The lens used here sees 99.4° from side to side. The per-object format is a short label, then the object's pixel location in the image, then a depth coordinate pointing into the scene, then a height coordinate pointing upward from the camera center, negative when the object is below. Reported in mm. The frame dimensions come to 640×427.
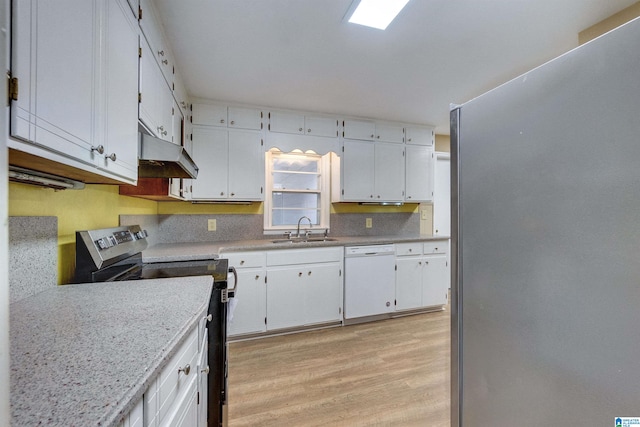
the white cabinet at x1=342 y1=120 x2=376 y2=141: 3256 +1076
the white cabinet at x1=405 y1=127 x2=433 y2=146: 3529 +1085
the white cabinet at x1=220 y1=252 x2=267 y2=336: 2543 -719
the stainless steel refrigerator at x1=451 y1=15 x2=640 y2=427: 553 -63
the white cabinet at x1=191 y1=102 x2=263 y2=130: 2723 +1049
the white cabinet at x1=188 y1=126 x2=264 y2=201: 2725 +553
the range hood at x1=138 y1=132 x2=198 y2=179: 1334 +315
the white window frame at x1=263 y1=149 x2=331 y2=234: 3215 +289
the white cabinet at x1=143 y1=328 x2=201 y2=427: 642 -486
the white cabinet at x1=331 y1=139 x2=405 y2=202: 3252 +565
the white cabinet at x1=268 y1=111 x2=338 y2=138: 2977 +1059
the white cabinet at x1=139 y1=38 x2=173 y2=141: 1367 +697
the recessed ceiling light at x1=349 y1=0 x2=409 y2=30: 1480 +1181
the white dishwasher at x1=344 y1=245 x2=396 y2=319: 2932 -691
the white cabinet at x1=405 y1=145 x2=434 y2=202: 3533 +592
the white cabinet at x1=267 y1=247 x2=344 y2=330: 2664 -705
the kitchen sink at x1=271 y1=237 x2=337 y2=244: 3060 -260
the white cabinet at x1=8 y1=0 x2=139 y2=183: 607 +383
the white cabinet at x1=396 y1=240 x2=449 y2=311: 3166 -678
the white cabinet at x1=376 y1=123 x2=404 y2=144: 3395 +1078
